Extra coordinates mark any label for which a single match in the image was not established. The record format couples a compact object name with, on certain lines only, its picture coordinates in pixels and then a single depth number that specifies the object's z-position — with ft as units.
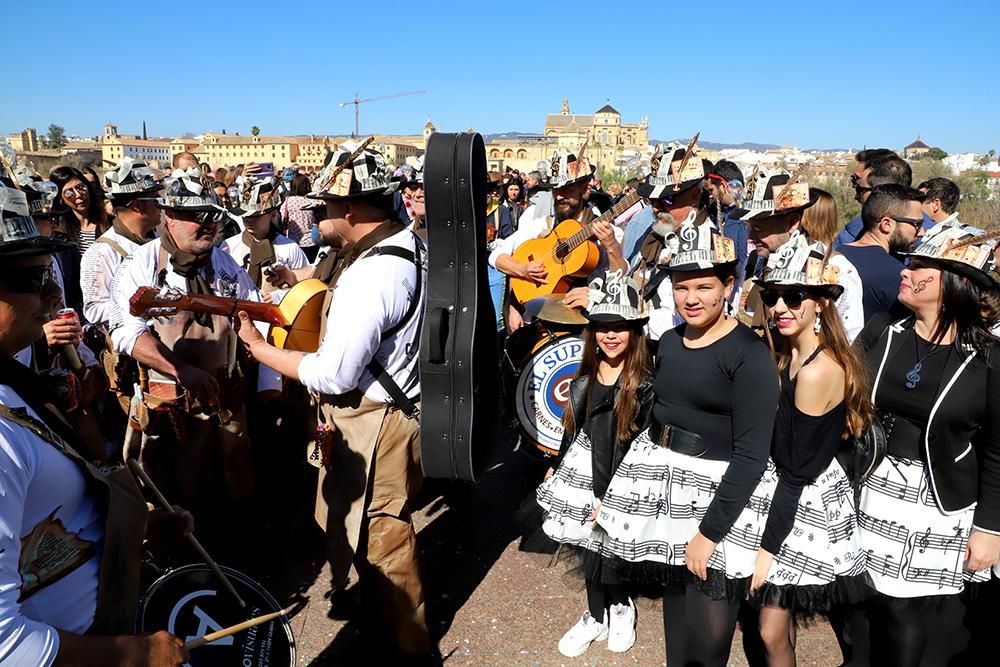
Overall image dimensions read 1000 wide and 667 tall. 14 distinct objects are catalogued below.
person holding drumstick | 4.95
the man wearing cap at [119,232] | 14.98
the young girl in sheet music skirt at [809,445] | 8.81
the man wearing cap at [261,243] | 19.34
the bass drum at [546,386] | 14.97
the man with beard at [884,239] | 14.14
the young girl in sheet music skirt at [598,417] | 10.73
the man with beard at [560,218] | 18.93
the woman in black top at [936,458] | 9.16
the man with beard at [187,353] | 12.78
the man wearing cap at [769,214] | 13.69
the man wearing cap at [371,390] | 10.02
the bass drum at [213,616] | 7.43
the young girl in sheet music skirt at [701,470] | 8.77
